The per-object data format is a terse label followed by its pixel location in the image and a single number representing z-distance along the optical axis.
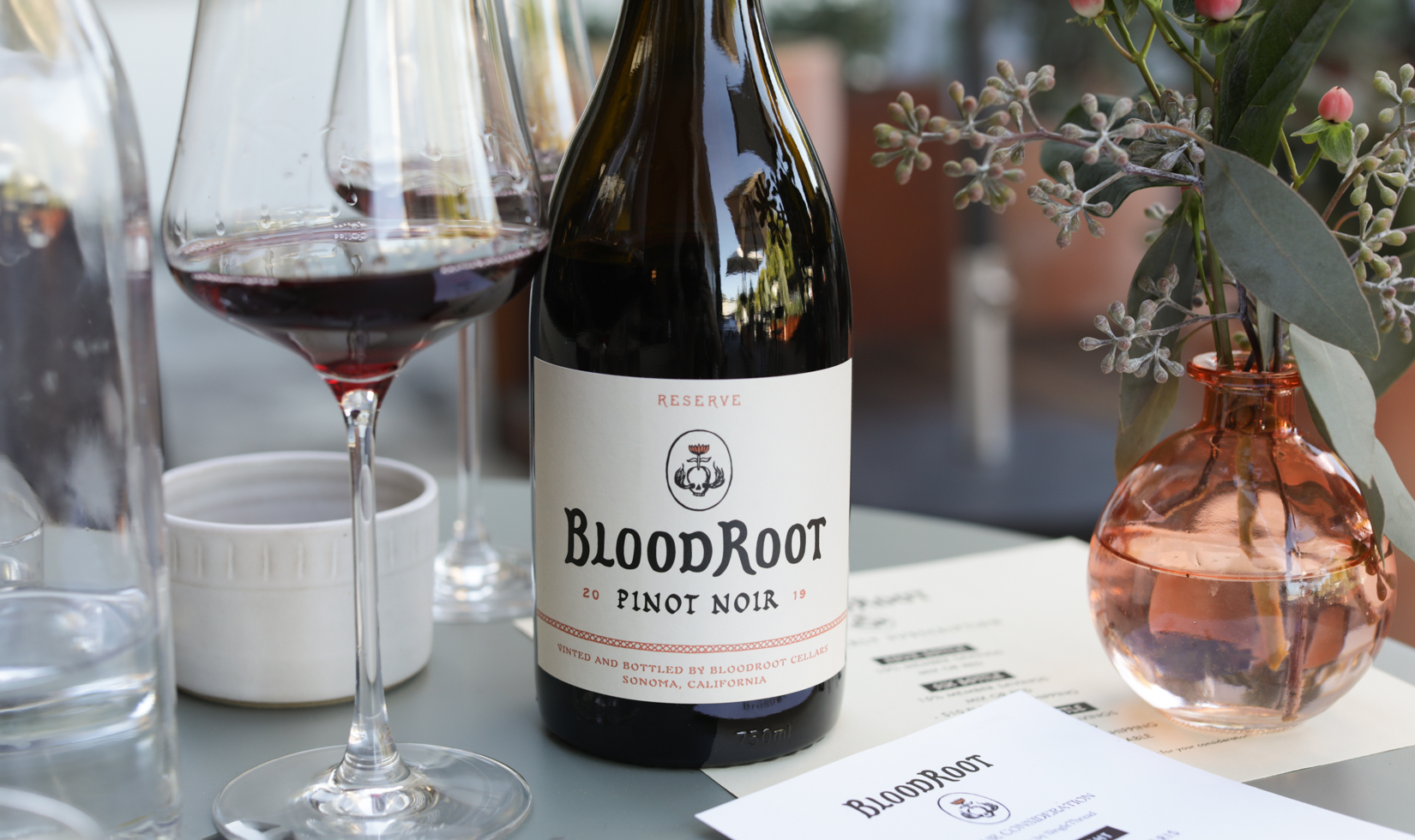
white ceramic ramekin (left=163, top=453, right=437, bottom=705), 0.59
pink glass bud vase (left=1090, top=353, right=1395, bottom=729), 0.54
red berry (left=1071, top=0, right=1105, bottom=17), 0.50
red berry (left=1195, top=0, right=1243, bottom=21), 0.49
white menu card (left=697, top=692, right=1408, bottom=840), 0.48
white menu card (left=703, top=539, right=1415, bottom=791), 0.57
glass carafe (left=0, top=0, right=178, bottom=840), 0.42
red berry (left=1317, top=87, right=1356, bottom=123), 0.51
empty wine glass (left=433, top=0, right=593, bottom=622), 0.74
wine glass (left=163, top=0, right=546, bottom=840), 0.44
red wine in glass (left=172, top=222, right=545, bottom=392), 0.45
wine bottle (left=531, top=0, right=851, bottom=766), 0.52
